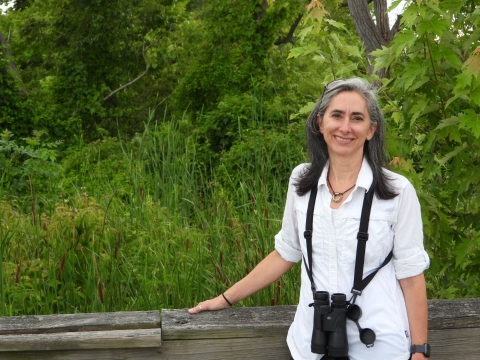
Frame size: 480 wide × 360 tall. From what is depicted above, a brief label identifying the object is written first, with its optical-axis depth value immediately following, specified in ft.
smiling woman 6.42
